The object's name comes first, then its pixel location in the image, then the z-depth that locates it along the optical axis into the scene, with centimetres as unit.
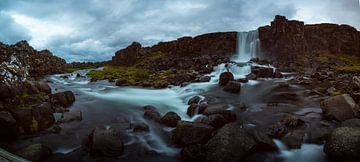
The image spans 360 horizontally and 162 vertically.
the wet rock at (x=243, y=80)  3251
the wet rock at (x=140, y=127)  1582
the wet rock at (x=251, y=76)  3473
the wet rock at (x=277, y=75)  3754
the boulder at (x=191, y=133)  1325
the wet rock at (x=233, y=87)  2669
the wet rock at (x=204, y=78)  3531
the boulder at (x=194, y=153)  1190
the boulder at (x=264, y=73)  3716
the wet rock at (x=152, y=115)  1795
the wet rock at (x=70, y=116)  1673
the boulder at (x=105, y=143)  1250
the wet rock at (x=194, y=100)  2245
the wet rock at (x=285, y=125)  1428
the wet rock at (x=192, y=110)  1897
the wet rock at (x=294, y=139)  1327
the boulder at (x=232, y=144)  1138
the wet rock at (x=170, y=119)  1658
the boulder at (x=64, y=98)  1997
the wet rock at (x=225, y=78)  3097
